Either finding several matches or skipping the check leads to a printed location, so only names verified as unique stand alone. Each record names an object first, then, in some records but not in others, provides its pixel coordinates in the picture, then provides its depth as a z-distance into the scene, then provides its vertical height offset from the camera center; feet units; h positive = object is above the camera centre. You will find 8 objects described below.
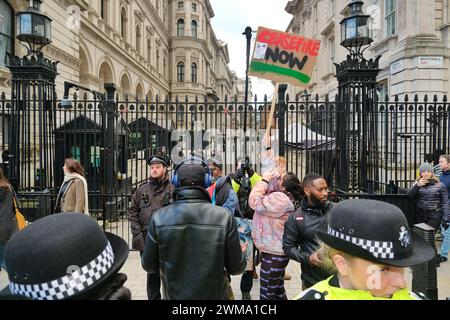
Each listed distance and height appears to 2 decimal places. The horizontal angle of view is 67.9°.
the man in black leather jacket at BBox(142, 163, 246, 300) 8.36 -2.36
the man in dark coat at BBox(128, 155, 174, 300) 13.75 -1.87
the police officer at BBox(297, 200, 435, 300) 4.84 -1.46
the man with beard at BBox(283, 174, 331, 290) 10.31 -2.31
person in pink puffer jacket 12.23 -2.74
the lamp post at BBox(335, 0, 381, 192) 21.61 +3.44
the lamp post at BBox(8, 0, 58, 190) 22.34 +4.74
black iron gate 21.93 +0.89
